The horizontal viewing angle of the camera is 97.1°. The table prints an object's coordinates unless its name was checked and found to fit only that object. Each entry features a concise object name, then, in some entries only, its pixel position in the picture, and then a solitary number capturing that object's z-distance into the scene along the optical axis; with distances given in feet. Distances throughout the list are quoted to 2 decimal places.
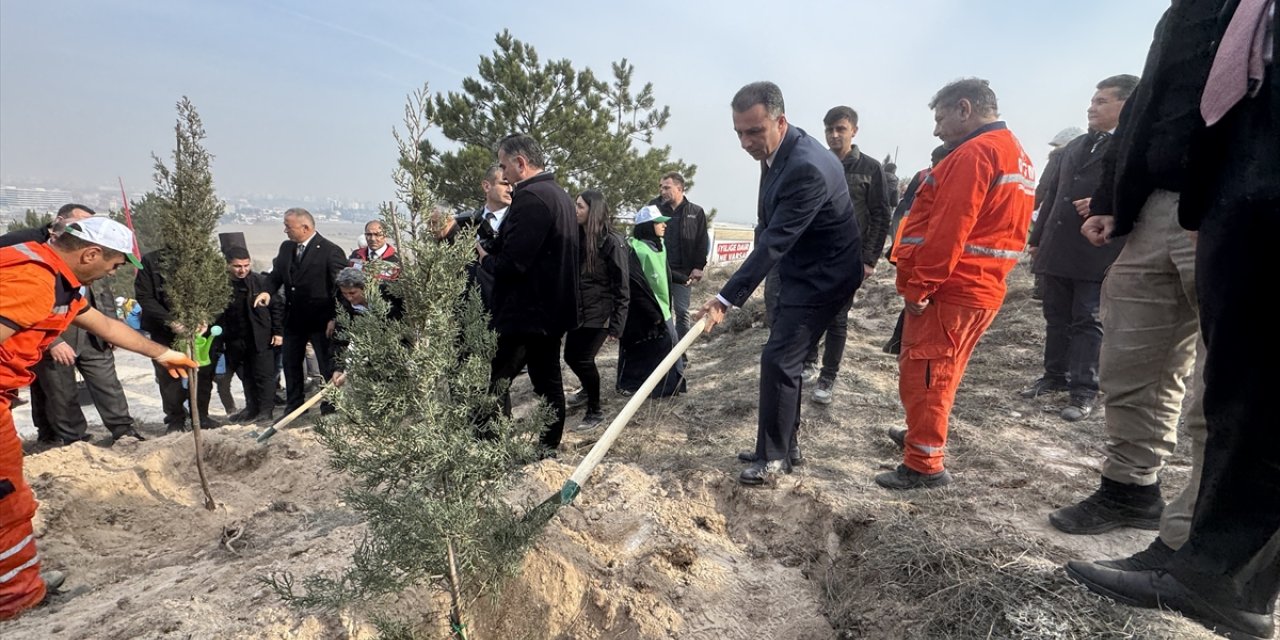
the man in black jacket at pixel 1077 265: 13.57
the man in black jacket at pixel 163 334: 18.13
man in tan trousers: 6.39
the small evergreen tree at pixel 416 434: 6.34
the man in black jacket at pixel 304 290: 19.51
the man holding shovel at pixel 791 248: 9.83
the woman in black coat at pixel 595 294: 15.61
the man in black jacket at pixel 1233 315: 5.15
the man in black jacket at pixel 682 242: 22.47
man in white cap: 8.93
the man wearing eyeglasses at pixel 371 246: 19.52
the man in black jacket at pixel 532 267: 11.53
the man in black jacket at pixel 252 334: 20.49
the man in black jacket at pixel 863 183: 16.83
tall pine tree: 44.45
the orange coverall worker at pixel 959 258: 8.97
